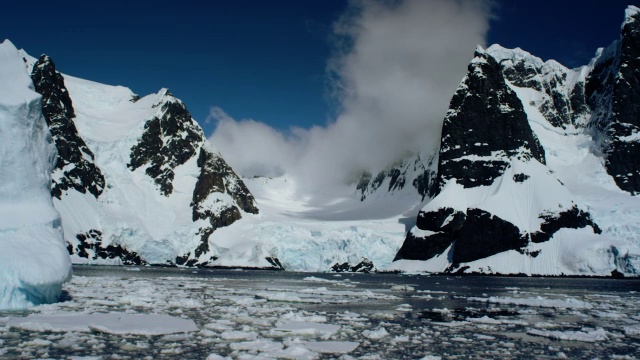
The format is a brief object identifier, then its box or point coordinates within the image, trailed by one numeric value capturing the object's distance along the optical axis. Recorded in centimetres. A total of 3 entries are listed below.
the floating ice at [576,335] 2327
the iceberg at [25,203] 2820
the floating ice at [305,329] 2316
